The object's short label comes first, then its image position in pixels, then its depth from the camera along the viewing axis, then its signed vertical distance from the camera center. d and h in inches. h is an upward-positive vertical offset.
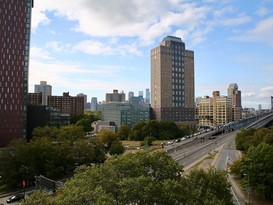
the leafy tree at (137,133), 3740.2 -400.8
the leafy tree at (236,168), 1628.6 -444.7
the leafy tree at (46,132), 2580.7 -281.3
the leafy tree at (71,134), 2418.5 -282.5
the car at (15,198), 1387.6 -604.5
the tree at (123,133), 3885.8 -419.3
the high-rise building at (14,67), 2884.8 +609.8
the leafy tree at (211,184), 852.6 -305.1
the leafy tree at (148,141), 3098.7 -454.7
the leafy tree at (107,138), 2659.0 -355.8
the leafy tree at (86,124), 4343.7 -290.1
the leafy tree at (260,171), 1261.8 -368.7
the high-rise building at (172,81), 5216.7 +781.8
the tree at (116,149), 2366.9 -439.8
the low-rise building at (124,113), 4954.9 -55.2
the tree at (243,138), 2558.9 -327.4
